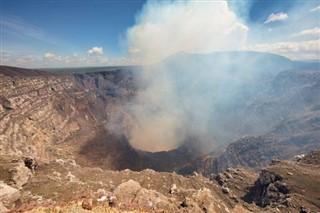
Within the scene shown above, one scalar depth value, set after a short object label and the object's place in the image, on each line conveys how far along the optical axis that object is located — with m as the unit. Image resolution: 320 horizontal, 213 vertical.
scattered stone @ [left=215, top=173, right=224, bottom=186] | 79.70
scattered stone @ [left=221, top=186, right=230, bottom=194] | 69.12
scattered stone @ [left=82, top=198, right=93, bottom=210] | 25.53
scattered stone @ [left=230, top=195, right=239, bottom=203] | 63.71
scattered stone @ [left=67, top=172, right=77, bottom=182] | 48.53
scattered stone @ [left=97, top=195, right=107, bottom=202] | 27.74
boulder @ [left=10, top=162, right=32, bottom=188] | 41.92
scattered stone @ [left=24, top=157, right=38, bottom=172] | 53.31
